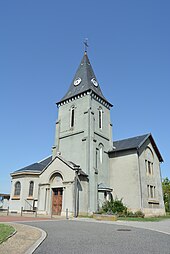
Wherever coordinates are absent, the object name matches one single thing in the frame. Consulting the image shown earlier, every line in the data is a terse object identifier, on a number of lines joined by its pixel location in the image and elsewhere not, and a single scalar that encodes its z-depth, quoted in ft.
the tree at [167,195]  154.08
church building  81.00
